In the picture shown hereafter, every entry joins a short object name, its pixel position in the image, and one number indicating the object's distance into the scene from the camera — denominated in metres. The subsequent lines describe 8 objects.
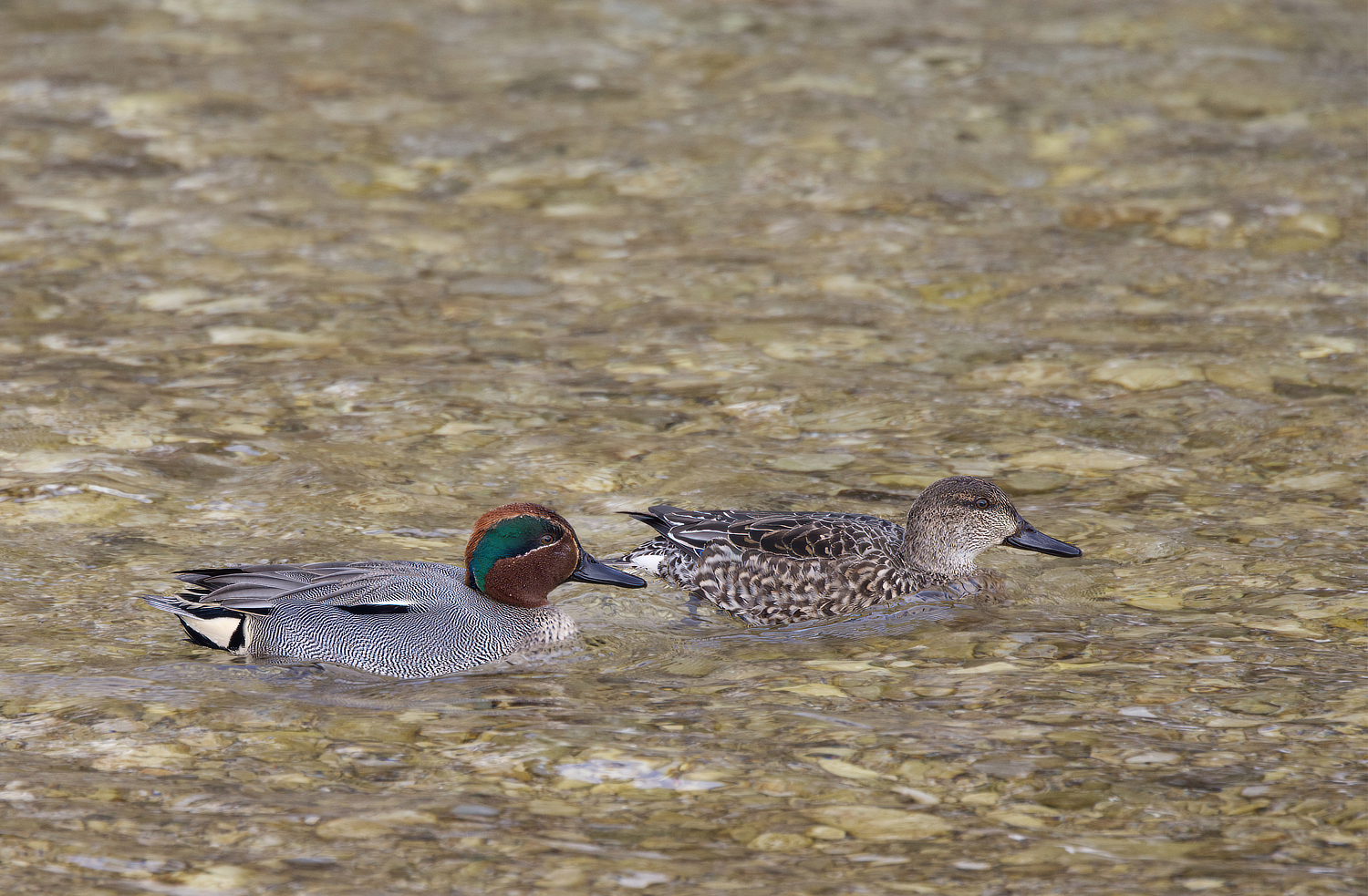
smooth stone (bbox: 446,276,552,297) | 26.22
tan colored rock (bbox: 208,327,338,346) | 23.80
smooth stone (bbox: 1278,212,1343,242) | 27.48
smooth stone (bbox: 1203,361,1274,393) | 22.12
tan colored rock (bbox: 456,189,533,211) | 29.67
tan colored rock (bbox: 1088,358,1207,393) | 22.37
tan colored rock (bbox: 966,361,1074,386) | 22.58
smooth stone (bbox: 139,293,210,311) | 25.14
